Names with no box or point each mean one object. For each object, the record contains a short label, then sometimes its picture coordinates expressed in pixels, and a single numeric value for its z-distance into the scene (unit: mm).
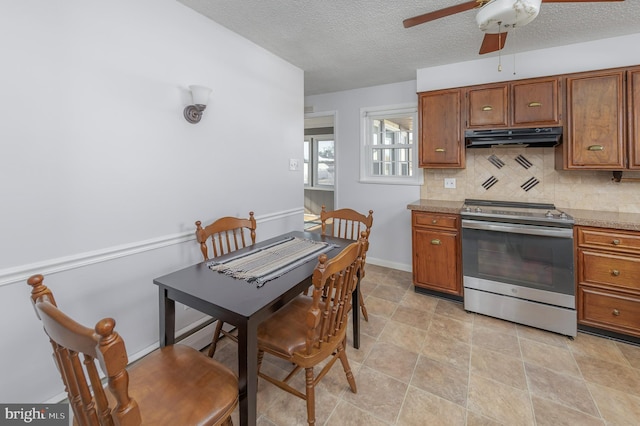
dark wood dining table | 1188
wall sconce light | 1976
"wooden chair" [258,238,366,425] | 1277
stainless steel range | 2332
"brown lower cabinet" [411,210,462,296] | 2857
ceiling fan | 1352
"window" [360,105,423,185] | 3721
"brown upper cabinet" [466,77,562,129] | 2600
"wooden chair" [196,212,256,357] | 1935
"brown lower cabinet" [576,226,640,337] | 2166
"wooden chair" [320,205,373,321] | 2463
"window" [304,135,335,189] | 6621
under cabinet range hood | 2588
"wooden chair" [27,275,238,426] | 678
